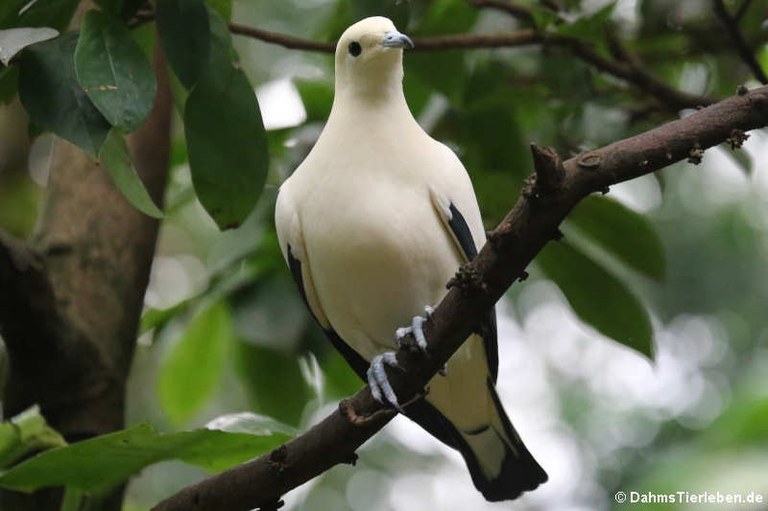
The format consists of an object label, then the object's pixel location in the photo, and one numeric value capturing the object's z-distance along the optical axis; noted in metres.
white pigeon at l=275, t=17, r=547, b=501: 5.86
